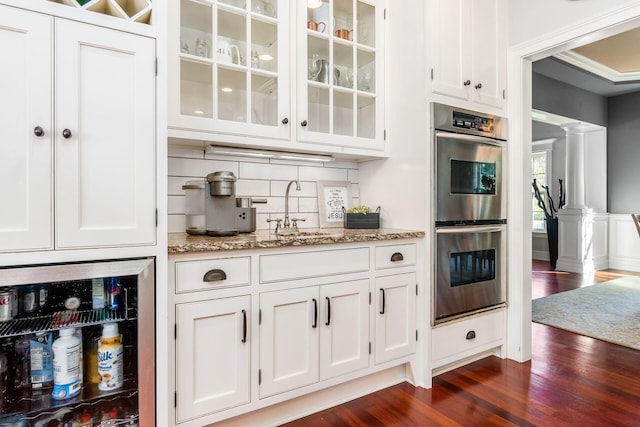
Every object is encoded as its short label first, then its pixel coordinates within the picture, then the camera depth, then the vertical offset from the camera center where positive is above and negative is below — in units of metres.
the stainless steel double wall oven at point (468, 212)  2.21 +0.00
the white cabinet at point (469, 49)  2.20 +1.06
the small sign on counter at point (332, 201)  2.52 +0.08
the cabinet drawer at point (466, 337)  2.24 -0.82
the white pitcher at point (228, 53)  1.93 +0.87
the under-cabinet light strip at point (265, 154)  2.03 +0.36
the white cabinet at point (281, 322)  1.53 -0.53
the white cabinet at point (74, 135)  1.19 +0.28
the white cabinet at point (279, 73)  1.87 +0.80
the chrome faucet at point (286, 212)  2.18 +0.01
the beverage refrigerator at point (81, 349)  1.32 -0.52
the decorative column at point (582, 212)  5.70 +0.01
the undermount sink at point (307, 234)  1.97 -0.12
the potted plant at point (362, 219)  2.38 -0.04
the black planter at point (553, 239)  6.00 -0.44
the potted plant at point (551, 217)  6.01 -0.08
